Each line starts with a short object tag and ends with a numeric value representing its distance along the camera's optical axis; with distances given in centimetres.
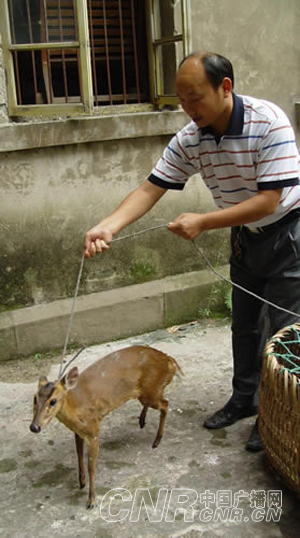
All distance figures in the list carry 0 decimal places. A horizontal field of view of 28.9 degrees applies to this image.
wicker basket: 287
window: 455
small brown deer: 293
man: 293
